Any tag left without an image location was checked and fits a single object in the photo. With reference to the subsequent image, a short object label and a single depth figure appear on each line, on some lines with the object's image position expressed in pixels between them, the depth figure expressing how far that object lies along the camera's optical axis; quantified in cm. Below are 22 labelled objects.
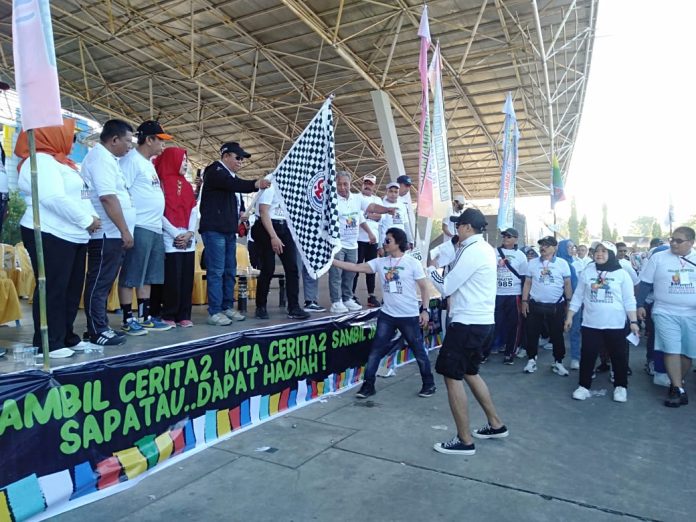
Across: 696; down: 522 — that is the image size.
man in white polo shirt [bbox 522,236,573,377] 581
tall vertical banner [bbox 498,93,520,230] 874
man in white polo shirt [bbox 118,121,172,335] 390
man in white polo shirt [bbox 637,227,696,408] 453
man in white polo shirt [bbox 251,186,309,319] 483
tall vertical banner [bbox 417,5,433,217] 671
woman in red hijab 431
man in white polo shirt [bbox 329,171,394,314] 585
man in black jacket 440
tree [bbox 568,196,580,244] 7314
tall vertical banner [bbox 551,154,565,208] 1309
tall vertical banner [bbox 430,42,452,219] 698
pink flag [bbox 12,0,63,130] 239
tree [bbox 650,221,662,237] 5400
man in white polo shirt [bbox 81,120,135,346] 343
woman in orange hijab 299
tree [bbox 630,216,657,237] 11739
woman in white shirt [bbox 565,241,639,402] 463
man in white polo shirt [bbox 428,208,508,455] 327
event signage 233
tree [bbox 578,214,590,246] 7388
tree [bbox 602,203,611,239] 7756
